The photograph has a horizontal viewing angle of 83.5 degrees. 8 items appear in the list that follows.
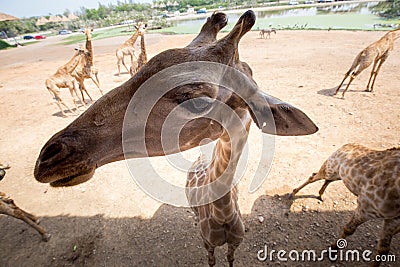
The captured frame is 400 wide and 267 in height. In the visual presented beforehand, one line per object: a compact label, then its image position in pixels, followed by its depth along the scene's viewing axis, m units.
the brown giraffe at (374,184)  2.60
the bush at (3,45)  31.11
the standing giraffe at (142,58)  7.45
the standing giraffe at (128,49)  12.55
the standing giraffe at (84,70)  9.01
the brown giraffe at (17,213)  3.32
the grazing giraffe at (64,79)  8.16
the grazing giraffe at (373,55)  7.64
